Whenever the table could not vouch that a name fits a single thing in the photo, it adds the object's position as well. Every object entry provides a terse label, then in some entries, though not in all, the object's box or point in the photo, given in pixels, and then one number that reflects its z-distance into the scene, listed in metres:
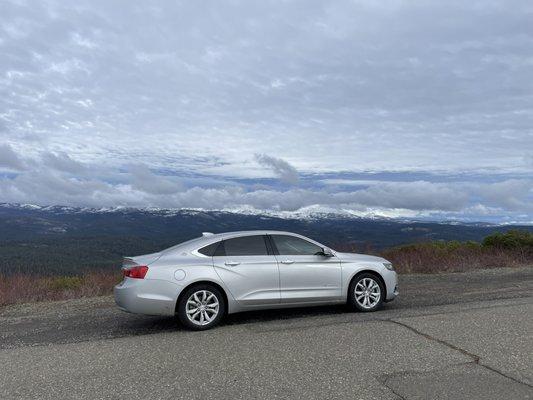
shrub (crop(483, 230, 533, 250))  21.30
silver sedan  7.44
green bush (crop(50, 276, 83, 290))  13.60
